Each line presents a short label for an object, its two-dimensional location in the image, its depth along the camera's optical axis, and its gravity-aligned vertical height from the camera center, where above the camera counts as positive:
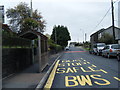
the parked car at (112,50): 10.57 -0.59
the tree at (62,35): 40.04 +4.43
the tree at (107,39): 22.16 +1.43
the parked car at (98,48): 15.06 -0.52
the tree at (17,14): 17.57 +6.06
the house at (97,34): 37.25 +5.40
